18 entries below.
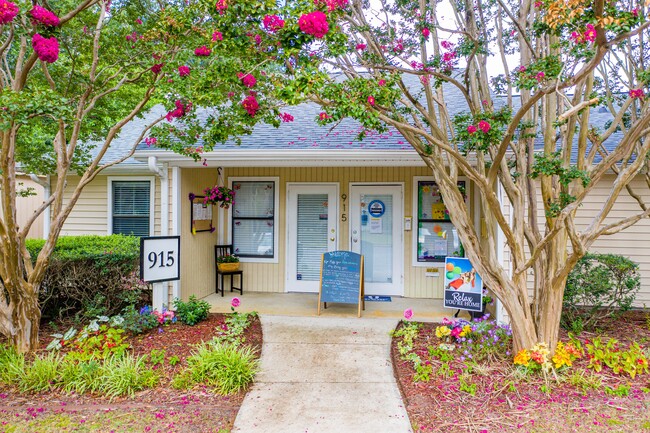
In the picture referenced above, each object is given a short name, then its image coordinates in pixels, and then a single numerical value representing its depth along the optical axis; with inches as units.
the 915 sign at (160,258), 184.1
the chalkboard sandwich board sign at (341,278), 221.9
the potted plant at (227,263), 256.5
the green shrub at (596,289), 183.5
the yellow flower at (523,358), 144.2
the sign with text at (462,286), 202.7
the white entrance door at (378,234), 261.6
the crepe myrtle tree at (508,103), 123.9
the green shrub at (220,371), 140.3
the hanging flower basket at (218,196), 247.8
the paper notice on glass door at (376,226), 263.6
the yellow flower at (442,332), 171.5
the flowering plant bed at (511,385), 118.2
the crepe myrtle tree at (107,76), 133.8
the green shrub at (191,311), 197.1
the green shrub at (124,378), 137.2
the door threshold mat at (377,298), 251.6
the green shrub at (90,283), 194.4
